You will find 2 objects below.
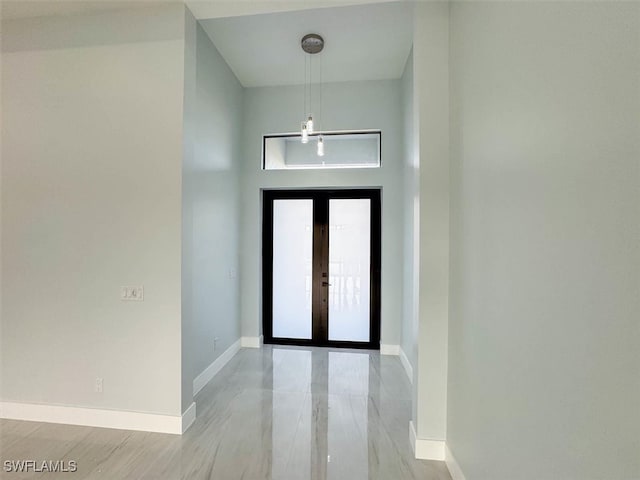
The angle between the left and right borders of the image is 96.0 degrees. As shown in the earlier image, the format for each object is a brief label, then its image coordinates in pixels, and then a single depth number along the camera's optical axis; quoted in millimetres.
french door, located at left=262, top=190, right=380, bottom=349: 4219
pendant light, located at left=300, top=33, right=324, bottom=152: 3018
